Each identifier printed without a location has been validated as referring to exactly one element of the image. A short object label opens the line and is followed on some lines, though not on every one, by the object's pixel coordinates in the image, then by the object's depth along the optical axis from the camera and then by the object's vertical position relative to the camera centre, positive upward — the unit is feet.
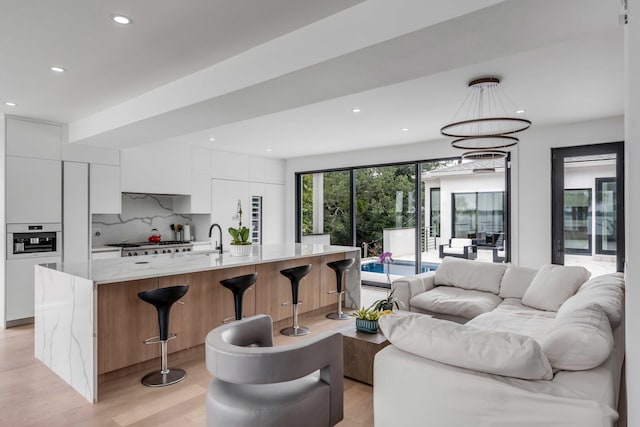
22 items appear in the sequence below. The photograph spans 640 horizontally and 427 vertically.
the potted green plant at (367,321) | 10.71 -2.92
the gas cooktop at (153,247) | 19.45 -1.69
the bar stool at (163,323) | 10.03 -2.89
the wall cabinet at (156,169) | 19.61 +2.40
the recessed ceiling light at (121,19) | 8.03 +4.02
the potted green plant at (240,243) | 14.44 -1.07
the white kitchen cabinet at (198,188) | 22.76 +1.54
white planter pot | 14.42 -1.31
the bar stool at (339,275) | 15.88 -2.51
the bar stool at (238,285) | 12.05 -2.20
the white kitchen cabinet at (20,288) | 15.60 -2.95
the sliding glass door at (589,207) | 16.60 +0.31
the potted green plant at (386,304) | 11.62 -2.66
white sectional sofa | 5.43 -2.42
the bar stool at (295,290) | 14.03 -2.76
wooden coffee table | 10.11 -3.62
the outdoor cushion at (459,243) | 21.66 -1.59
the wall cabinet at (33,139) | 15.66 +3.10
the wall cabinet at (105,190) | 18.00 +1.15
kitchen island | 9.76 -2.69
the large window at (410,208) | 20.95 +0.38
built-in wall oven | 15.61 -1.81
